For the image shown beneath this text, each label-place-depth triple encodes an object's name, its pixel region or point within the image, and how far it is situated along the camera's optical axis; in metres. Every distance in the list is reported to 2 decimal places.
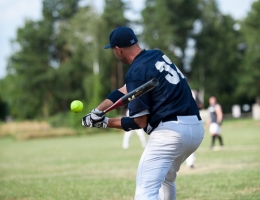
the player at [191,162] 13.05
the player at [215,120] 20.17
